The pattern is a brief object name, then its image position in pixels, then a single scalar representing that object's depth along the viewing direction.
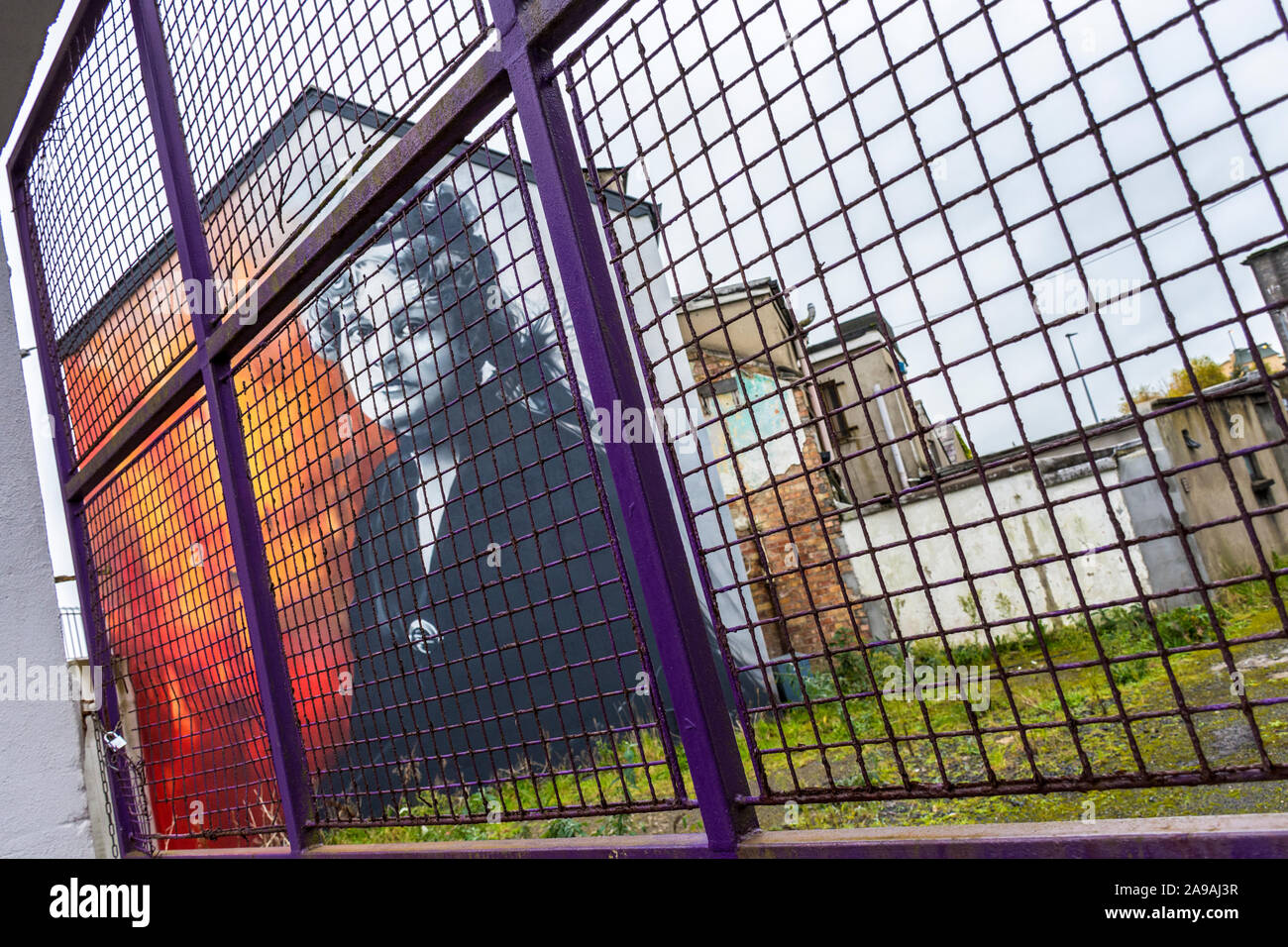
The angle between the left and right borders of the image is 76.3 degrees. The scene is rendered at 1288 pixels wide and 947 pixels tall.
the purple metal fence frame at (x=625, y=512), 1.14
